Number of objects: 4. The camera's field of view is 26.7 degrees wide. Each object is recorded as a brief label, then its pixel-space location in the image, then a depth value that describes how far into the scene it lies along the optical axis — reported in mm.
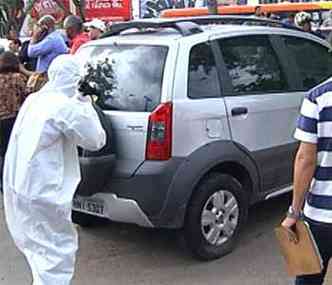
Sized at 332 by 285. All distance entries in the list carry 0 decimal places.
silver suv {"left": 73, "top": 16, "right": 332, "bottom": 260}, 4969
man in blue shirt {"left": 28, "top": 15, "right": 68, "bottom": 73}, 9023
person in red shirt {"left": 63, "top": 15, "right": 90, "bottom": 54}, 9477
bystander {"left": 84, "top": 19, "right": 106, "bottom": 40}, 9001
